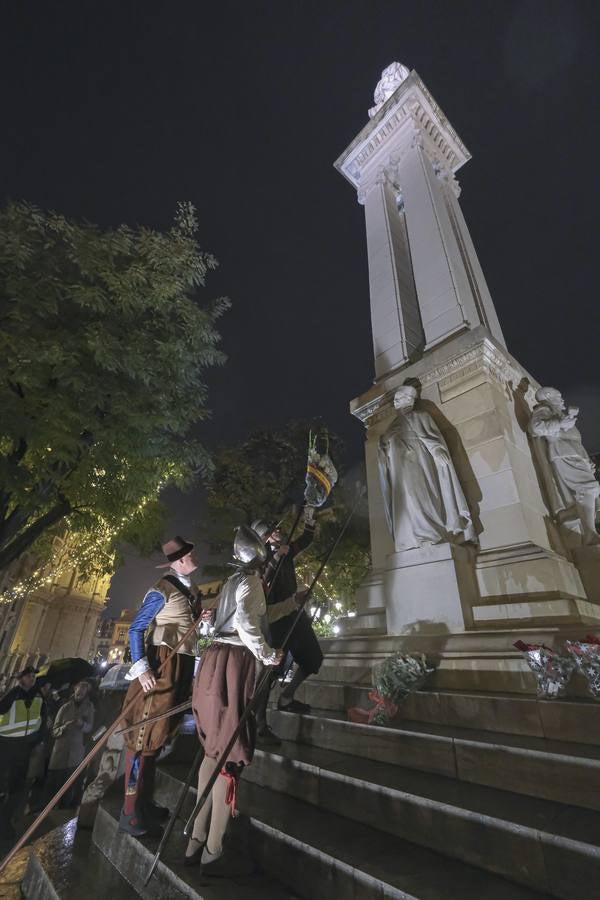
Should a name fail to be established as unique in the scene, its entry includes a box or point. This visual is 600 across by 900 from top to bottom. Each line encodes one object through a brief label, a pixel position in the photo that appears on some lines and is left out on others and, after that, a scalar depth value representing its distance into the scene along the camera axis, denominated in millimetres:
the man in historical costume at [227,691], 2943
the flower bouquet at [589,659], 3531
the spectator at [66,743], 6785
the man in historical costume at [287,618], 5145
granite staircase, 2354
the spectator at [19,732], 6918
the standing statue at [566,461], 6395
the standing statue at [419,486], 6246
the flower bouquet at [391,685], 4203
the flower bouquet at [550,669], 3725
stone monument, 5199
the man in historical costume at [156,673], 3504
